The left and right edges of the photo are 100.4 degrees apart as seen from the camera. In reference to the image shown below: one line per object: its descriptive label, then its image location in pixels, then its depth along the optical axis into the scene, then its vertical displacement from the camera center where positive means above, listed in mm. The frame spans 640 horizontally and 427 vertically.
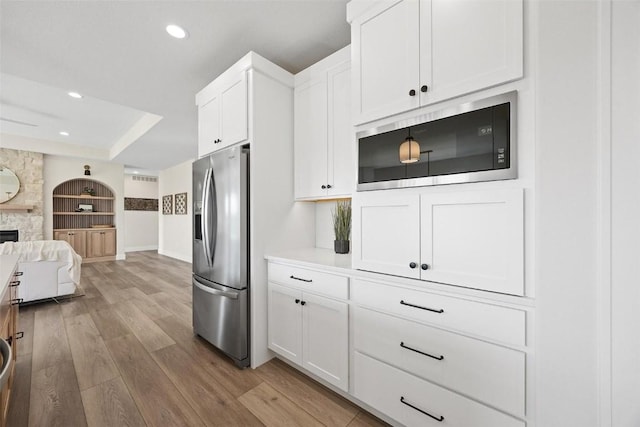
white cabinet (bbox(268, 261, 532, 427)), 1127 -712
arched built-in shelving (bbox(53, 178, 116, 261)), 6570 -141
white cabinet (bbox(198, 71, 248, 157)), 2156 +857
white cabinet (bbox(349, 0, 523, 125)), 1148 +802
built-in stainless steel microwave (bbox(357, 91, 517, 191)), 1152 +324
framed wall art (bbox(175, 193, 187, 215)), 7055 +236
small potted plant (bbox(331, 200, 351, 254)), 2242 -146
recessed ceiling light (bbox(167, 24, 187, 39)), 2045 +1420
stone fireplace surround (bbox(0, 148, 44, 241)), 5559 +398
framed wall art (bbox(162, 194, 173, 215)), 7671 +229
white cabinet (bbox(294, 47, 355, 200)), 2008 +663
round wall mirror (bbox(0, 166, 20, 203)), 5496 +591
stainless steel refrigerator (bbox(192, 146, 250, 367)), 2088 -317
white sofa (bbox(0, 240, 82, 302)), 3440 -756
